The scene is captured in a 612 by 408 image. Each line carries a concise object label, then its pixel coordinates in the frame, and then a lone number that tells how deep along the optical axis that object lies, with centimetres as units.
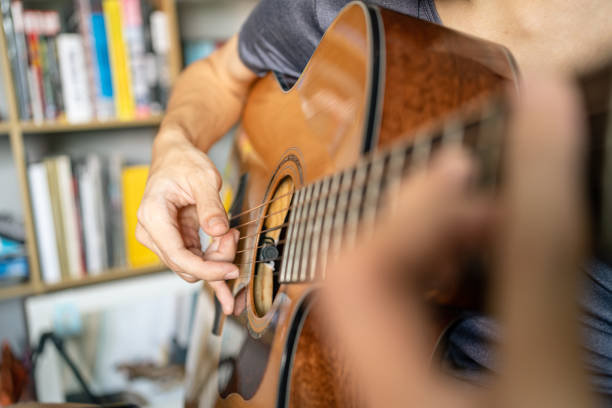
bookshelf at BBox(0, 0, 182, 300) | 139
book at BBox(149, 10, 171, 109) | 154
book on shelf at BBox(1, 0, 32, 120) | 135
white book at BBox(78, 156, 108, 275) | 152
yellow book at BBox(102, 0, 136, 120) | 147
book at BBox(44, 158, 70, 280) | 146
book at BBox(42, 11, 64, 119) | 142
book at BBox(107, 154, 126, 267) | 158
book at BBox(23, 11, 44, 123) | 138
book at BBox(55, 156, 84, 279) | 148
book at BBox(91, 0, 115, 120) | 146
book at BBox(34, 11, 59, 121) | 140
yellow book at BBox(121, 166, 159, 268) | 159
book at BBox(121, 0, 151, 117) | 150
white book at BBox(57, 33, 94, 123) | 144
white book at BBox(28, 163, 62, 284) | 144
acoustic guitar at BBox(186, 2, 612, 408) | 28
